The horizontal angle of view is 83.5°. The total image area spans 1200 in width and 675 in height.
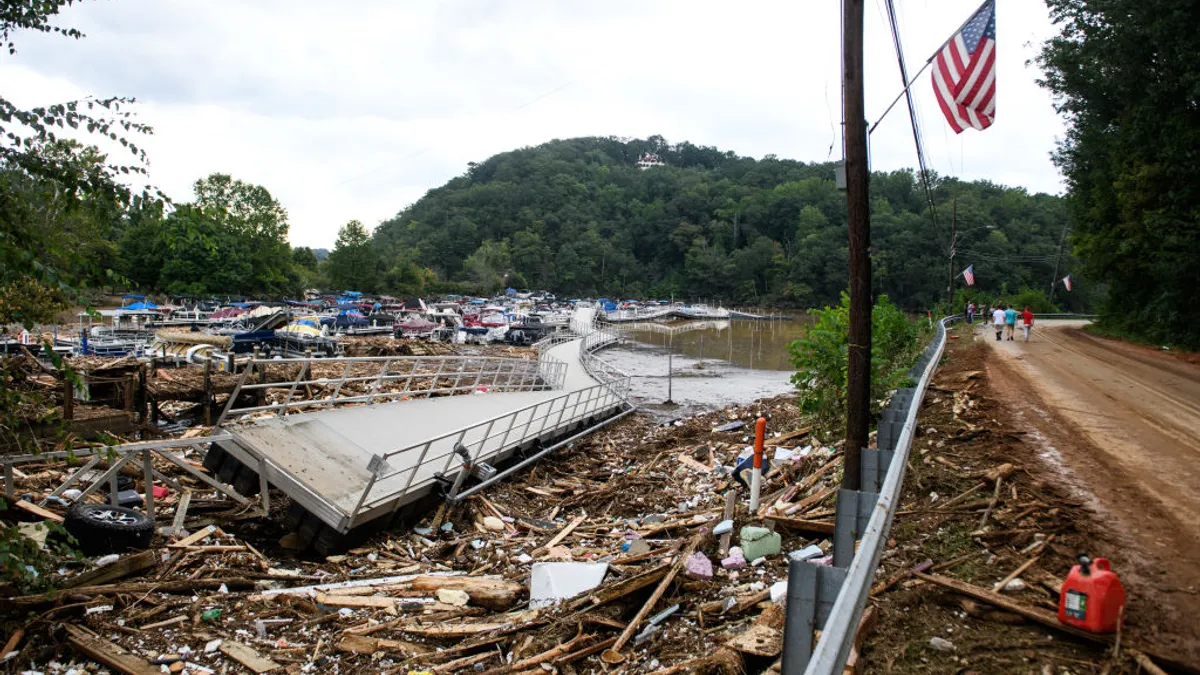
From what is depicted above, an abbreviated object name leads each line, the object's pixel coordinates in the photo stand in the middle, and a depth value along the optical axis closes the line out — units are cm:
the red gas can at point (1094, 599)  394
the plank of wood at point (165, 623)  630
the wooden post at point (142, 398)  1708
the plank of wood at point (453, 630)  639
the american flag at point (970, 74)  902
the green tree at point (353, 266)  10325
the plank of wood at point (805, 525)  775
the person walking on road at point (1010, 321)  2875
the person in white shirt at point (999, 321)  2879
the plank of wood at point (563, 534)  957
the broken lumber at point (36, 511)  812
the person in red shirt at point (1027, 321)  2752
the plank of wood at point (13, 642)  559
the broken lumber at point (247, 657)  588
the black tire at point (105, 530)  755
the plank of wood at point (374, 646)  614
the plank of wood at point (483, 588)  730
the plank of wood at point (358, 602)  725
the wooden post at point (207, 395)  1753
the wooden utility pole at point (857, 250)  780
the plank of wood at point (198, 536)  852
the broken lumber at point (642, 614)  545
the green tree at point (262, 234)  8425
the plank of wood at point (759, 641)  471
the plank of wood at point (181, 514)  881
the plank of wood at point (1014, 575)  482
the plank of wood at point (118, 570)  677
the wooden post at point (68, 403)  1278
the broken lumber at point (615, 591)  626
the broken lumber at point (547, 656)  540
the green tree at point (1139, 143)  2169
